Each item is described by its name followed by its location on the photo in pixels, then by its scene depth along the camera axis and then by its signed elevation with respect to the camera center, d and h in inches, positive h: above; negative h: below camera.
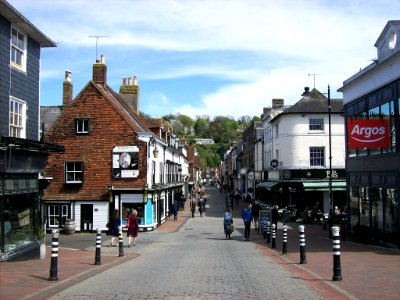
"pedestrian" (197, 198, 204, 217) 1771.9 -87.1
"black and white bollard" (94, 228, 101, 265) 611.2 -87.4
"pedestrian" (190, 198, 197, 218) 1763.0 -89.7
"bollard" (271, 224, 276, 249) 847.7 -102.4
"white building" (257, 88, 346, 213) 1611.7 +87.1
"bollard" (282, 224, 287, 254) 723.4 -87.5
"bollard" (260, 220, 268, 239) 1024.7 -93.2
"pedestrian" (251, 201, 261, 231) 1186.6 -72.2
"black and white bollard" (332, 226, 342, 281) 455.5 -74.3
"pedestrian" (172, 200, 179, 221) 1623.8 -89.7
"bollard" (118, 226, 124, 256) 721.6 -94.2
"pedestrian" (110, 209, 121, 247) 889.5 -76.9
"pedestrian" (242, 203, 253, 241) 998.9 -73.0
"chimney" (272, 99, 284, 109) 2072.1 +338.7
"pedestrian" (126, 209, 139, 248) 901.8 -80.5
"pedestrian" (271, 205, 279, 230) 1016.2 -68.3
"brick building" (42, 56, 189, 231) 1279.5 +41.3
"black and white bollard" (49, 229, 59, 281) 458.0 -76.6
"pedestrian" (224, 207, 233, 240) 1023.6 -83.3
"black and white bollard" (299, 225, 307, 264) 604.4 -82.2
